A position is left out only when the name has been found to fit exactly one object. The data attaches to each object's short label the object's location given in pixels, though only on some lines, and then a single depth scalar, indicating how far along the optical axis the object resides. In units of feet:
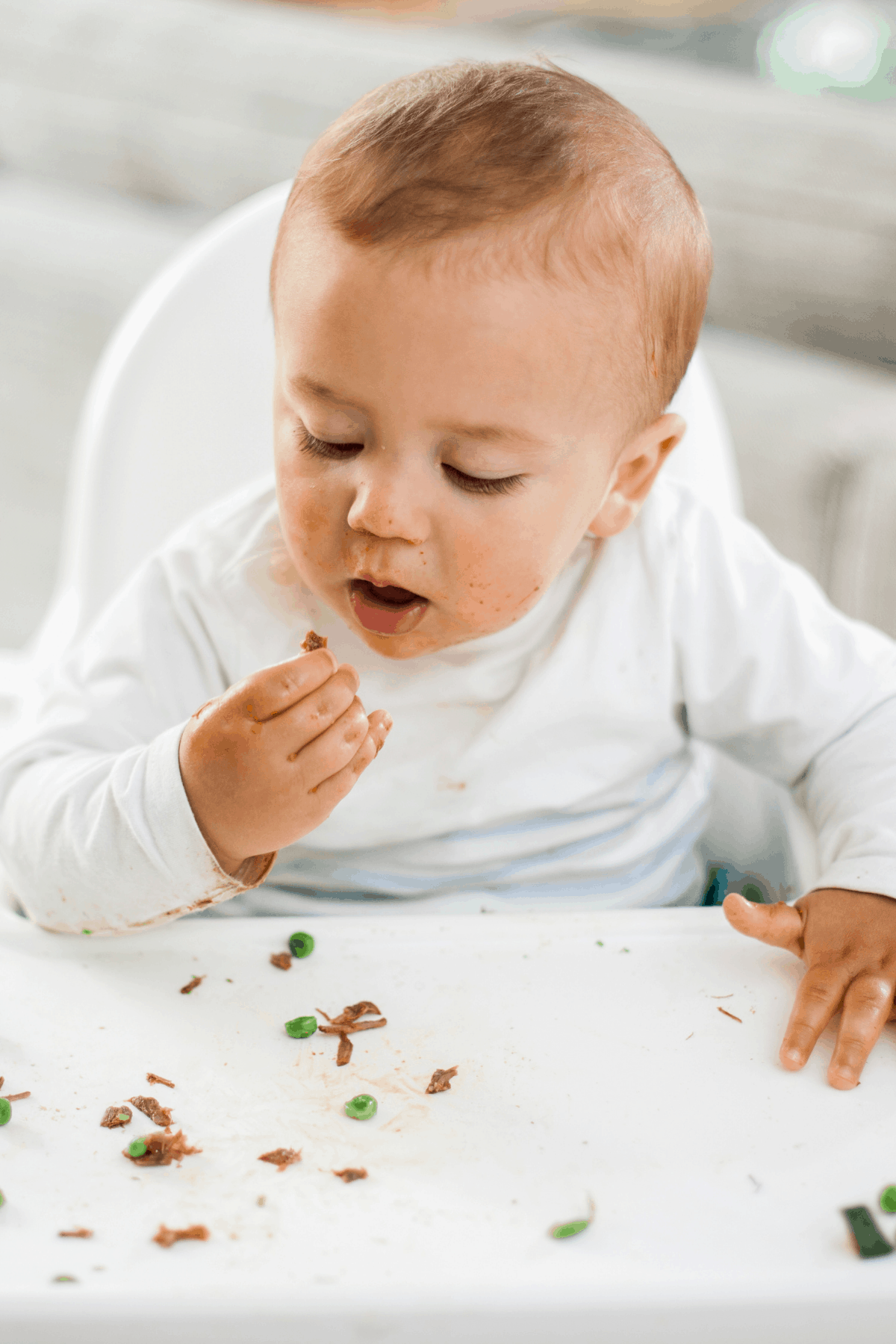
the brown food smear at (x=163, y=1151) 1.56
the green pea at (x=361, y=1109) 1.67
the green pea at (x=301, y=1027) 1.84
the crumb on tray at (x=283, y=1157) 1.56
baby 1.96
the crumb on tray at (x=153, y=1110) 1.64
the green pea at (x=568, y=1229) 1.44
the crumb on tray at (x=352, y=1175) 1.54
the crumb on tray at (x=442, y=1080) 1.74
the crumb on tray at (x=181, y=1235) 1.41
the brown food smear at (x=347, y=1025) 1.81
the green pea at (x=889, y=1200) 1.51
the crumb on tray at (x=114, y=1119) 1.64
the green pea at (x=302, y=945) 2.04
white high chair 3.57
